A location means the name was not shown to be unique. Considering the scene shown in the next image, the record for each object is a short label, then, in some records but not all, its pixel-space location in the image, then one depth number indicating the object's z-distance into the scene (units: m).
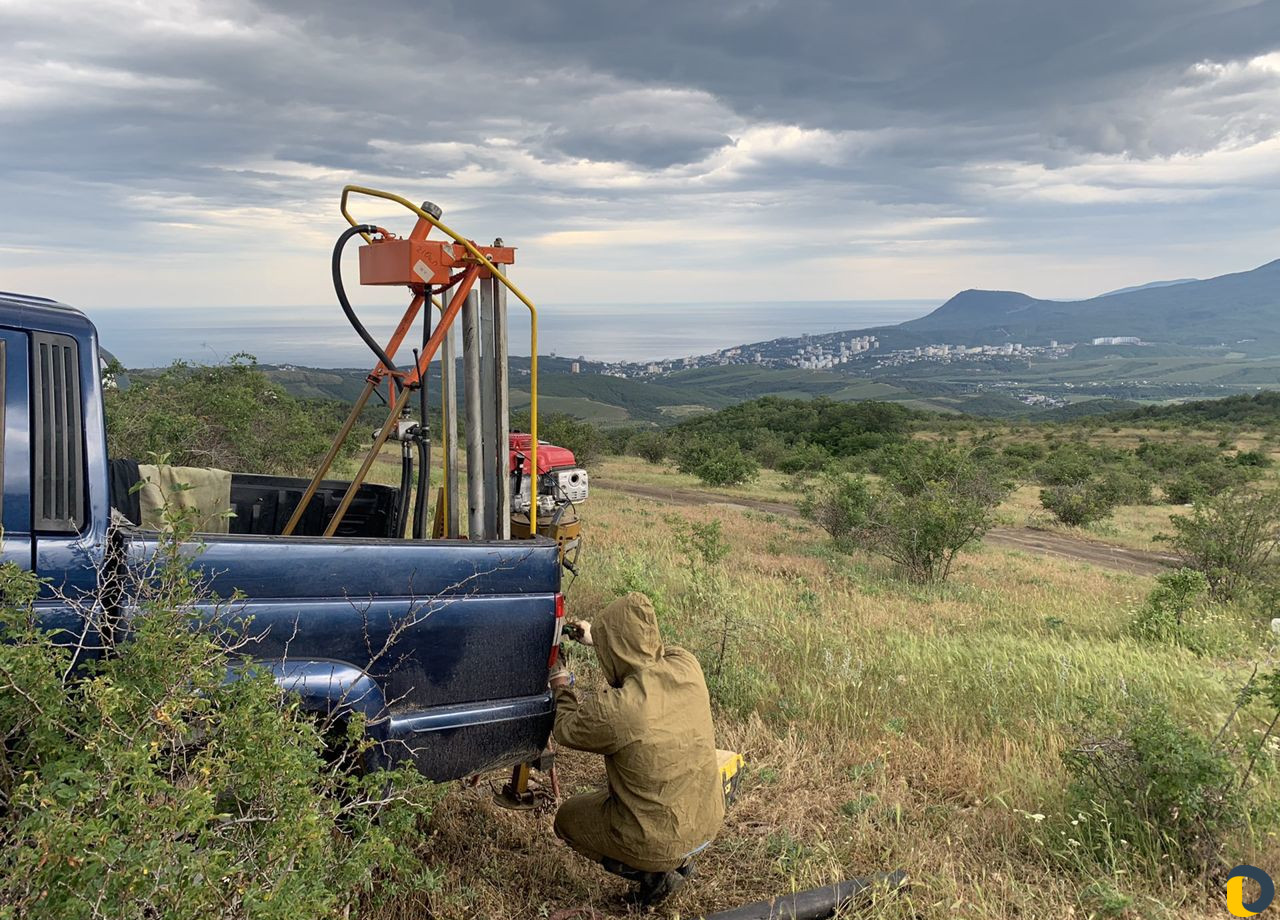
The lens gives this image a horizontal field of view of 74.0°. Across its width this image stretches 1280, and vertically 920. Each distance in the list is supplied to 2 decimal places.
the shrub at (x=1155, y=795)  3.65
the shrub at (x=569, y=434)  30.88
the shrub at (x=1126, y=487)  29.09
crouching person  3.44
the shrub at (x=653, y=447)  45.12
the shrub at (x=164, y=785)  1.87
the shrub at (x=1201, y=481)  29.84
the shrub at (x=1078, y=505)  23.62
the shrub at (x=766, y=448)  46.69
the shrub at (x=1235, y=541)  11.47
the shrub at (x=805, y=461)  40.53
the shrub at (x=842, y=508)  15.02
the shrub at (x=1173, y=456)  41.53
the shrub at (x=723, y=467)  30.73
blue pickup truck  2.79
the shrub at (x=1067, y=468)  31.38
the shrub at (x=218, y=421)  11.57
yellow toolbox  4.12
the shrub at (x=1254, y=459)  38.59
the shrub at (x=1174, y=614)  7.56
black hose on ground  3.34
